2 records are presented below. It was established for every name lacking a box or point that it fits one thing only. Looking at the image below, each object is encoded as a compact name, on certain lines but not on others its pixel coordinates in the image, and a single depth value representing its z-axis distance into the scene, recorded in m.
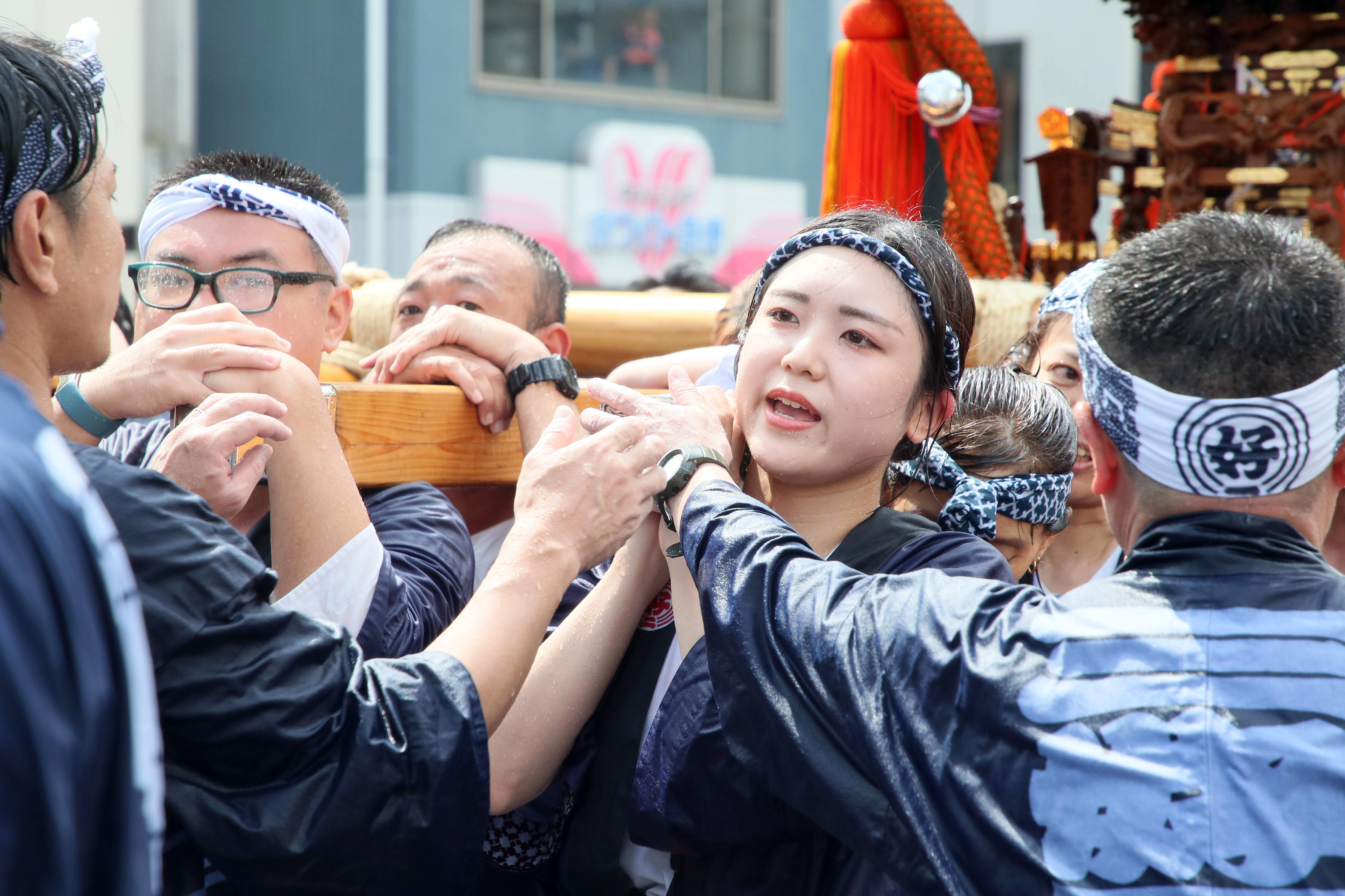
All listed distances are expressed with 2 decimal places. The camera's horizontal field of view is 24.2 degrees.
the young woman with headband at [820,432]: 2.12
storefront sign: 13.22
